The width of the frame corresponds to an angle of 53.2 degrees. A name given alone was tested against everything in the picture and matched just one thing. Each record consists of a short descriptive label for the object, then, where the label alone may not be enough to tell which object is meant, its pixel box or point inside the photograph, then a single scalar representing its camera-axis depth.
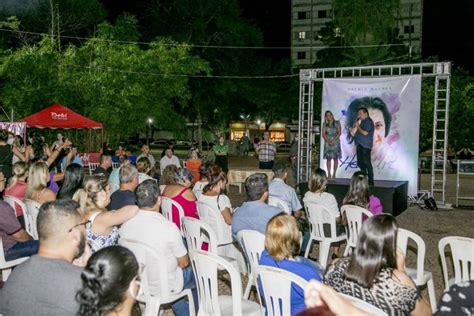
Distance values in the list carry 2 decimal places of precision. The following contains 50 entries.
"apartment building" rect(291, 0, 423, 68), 68.75
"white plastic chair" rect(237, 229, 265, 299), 3.91
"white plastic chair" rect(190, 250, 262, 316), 3.12
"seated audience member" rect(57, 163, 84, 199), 5.74
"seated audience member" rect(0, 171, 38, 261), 4.40
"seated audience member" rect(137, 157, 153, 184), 7.49
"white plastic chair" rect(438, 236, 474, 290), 3.75
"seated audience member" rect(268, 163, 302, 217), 6.17
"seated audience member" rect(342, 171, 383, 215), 5.73
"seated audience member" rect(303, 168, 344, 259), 5.94
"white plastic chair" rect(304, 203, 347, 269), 5.78
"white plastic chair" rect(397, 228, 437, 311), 4.14
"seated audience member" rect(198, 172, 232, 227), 5.39
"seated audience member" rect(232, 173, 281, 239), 4.55
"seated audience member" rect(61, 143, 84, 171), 8.40
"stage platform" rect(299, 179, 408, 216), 9.07
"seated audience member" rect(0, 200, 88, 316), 2.24
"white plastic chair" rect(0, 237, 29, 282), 4.27
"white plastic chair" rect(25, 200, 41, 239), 5.16
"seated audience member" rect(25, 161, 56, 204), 5.35
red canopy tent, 13.85
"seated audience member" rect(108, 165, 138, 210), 5.19
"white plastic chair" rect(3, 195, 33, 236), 5.40
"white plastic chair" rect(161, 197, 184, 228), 5.27
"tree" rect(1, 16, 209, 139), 18.50
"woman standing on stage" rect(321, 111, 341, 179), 12.09
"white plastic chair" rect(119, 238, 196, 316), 3.34
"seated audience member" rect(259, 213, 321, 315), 3.07
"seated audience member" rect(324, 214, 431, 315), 2.61
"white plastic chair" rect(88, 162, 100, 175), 15.43
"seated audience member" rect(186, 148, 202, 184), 10.96
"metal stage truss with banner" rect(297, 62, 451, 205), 10.35
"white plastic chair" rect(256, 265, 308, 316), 2.80
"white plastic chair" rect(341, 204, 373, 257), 5.49
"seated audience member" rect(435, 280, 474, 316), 2.10
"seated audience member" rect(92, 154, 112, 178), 8.23
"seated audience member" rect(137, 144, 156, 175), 11.23
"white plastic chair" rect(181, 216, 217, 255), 4.41
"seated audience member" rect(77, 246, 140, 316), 1.84
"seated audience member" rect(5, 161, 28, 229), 5.85
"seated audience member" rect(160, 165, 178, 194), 5.94
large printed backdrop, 11.19
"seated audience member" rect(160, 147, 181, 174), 11.27
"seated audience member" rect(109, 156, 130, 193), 7.27
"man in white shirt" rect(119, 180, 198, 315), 3.63
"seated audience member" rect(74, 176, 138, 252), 3.83
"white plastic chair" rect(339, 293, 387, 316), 2.24
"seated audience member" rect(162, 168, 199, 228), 5.34
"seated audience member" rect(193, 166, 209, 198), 6.95
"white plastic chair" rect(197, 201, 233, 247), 5.41
